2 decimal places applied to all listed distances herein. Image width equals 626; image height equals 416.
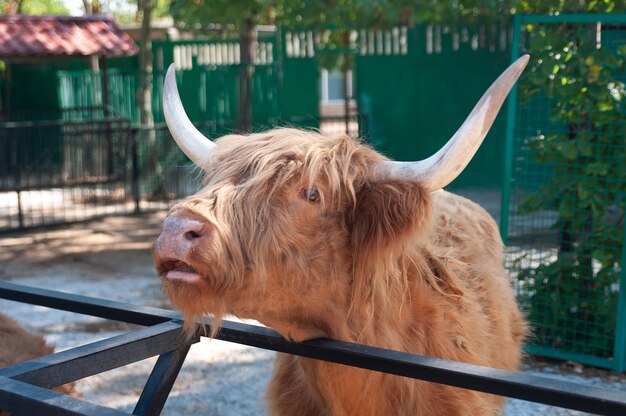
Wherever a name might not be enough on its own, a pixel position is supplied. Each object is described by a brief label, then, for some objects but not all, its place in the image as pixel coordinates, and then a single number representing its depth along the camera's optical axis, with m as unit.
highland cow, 2.51
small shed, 12.54
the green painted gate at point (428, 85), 12.57
